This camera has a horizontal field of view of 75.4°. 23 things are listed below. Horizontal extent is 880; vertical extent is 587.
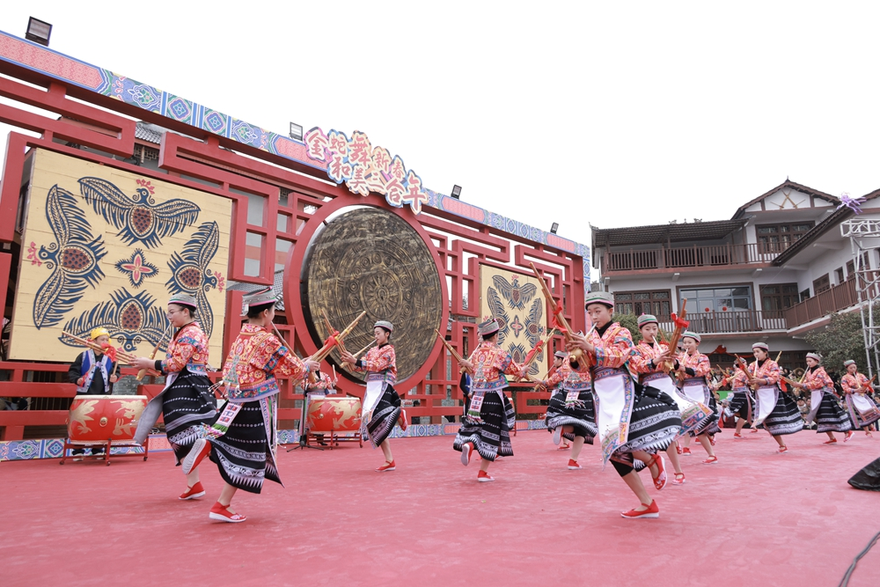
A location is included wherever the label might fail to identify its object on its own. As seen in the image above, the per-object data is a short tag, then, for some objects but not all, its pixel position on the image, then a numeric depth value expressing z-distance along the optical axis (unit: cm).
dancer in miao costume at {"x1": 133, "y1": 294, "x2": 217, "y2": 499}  373
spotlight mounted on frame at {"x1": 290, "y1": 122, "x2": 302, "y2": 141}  860
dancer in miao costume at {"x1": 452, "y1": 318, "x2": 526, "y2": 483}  463
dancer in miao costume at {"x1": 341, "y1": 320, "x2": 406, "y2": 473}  541
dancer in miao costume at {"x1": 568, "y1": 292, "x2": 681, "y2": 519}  309
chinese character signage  883
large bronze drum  841
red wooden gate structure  601
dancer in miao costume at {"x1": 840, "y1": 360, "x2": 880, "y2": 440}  938
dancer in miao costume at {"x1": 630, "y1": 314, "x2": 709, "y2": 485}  460
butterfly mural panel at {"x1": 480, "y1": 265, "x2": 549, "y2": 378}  1155
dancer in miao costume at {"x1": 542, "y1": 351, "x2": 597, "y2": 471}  586
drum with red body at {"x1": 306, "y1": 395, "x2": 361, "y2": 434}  729
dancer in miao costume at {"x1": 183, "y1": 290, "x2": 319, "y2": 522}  309
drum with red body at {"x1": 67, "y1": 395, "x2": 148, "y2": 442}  524
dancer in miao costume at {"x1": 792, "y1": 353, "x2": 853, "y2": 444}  860
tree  1297
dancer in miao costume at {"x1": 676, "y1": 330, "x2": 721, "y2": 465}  676
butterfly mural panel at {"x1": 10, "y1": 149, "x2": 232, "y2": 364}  590
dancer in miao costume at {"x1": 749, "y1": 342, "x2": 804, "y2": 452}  715
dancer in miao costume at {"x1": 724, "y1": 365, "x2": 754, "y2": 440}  932
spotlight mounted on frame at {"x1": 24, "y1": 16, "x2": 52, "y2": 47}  626
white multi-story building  1827
